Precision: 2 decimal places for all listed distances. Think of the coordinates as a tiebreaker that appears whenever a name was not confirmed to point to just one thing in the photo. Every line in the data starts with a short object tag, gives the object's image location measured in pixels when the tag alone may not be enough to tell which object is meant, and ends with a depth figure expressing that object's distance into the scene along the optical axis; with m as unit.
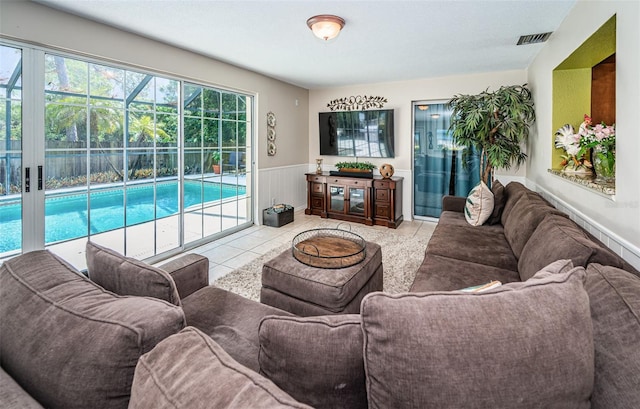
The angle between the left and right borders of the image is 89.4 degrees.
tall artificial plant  4.05
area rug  3.04
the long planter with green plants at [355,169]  5.56
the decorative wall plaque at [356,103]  5.73
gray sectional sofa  0.65
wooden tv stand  5.29
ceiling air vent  3.27
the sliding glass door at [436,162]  5.29
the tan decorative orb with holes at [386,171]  5.39
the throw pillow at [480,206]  3.32
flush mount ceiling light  2.76
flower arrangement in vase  2.02
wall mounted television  5.60
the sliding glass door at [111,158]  2.61
